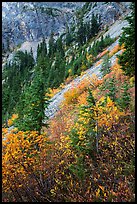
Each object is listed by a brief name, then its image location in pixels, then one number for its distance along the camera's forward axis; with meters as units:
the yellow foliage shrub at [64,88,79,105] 29.42
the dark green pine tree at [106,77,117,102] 17.64
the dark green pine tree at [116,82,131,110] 15.55
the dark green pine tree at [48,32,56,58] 92.75
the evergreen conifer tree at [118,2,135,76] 13.76
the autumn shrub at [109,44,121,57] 43.33
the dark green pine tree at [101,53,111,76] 32.34
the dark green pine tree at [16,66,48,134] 16.14
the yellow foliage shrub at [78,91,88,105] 22.77
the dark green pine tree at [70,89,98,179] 11.59
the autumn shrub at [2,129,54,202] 10.45
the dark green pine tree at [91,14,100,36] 90.97
